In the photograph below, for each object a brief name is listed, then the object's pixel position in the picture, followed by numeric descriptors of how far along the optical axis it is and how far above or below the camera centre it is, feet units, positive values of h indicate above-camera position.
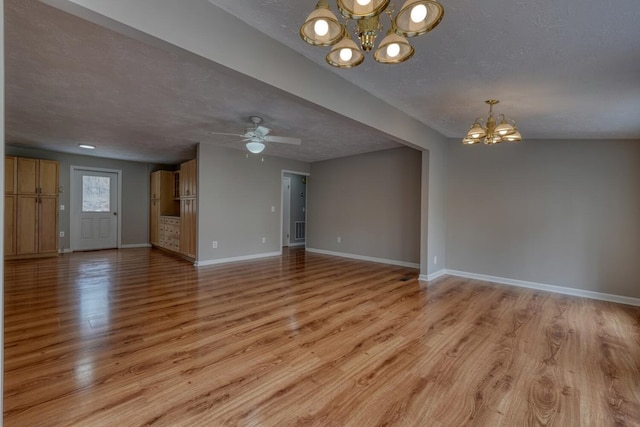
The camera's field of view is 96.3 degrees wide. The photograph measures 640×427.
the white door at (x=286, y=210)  27.09 -0.18
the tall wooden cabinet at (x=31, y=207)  18.43 -0.26
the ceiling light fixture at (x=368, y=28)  4.35 +3.05
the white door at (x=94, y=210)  23.07 -0.47
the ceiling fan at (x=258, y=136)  12.31 +3.14
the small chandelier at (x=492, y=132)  9.73 +2.80
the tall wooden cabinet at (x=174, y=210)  19.22 -0.32
